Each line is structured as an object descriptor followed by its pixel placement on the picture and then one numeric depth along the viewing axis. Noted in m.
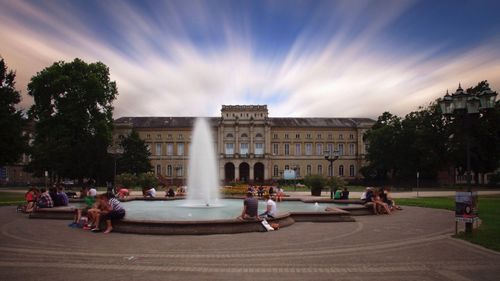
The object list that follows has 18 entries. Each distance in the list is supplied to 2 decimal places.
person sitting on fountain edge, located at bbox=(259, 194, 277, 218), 15.63
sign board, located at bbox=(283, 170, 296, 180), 85.31
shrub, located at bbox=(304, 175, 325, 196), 38.28
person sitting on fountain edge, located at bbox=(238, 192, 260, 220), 14.55
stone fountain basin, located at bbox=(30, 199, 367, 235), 13.61
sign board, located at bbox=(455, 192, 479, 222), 13.37
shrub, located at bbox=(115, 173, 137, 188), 42.43
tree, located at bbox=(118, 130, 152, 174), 71.09
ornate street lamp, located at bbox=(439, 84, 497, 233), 14.35
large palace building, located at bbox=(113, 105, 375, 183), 95.44
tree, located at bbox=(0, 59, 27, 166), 40.06
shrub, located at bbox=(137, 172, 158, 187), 41.38
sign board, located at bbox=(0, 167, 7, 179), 76.94
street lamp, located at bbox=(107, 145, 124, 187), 30.16
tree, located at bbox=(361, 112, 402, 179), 71.75
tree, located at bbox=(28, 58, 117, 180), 53.62
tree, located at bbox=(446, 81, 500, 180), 54.78
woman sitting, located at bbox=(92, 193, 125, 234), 14.09
